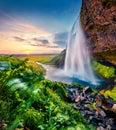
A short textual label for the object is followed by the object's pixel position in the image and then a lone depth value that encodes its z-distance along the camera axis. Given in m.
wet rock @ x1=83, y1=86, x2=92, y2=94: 3.49
